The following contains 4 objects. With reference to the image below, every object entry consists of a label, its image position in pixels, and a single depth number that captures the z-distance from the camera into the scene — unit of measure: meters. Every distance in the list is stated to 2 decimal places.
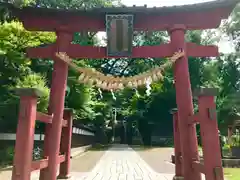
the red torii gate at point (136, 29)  5.39
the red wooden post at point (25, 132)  4.05
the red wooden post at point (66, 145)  7.12
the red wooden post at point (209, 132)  4.23
